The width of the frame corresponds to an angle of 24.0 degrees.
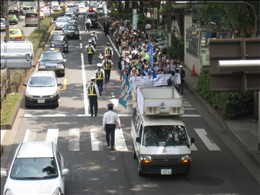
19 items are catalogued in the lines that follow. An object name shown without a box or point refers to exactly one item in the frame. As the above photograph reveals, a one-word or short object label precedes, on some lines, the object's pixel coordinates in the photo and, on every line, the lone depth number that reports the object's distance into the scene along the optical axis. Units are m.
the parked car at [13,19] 79.39
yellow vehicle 52.35
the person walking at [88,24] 65.44
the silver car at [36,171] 14.65
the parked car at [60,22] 64.03
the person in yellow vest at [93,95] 24.83
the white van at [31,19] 74.85
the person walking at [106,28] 61.19
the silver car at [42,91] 27.39
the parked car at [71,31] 55.88
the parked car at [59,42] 46.53
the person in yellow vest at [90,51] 39.51
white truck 17.27
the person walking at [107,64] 32.06
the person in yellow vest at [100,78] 28.58
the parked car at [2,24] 72.46
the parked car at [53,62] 35.75
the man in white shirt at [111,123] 20.47
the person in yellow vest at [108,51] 34.97
